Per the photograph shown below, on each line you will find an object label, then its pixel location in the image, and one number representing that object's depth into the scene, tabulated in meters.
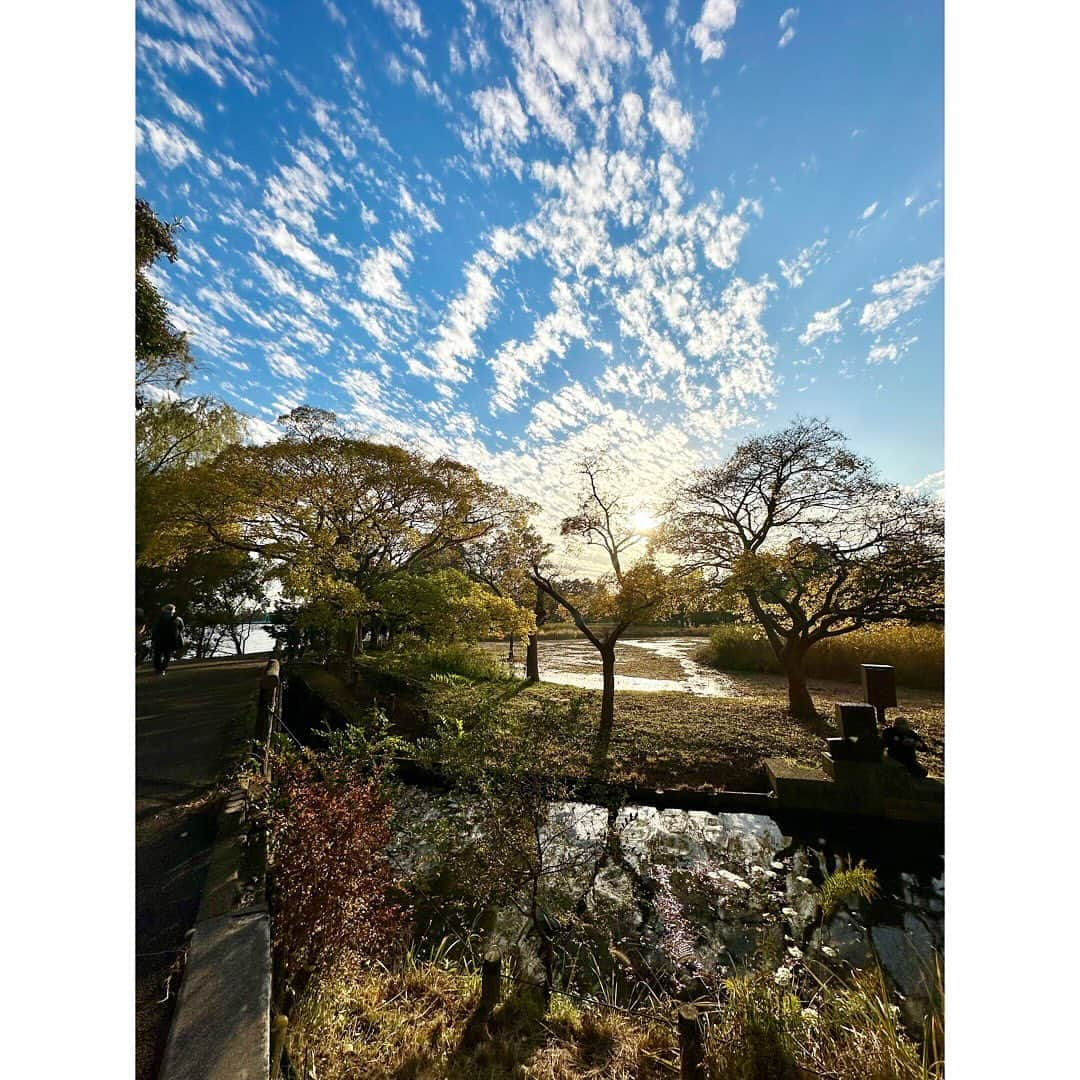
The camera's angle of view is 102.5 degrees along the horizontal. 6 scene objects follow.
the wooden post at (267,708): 2.51
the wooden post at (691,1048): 1.13
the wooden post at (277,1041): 1.05
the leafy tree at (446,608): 5.34
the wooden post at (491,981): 1.48
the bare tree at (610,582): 5.09
